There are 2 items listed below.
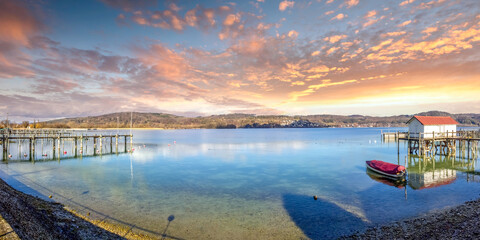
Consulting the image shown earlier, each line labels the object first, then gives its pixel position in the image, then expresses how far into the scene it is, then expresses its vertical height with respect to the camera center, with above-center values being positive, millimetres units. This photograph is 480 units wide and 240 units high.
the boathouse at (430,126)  46281 -1157
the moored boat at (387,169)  30984 -6783
